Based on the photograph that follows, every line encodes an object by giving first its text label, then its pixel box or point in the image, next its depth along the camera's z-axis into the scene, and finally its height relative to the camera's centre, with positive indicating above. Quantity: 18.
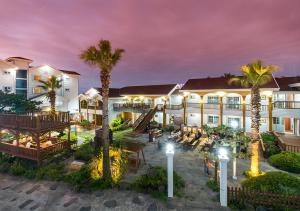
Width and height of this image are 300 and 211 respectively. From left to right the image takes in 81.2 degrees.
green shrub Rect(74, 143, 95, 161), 14.90 -4.02
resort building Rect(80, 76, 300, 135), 22.31 +0.73
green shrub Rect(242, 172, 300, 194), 8.83 -3.95
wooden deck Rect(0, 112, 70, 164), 15.12 -2.00
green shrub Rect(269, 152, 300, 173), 12.62 -3.98
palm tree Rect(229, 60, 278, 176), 11.43 +1.04
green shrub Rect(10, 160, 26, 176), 14.28 -5.13
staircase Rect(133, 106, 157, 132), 26.04 -2.00
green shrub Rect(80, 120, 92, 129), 32.19 -3.09
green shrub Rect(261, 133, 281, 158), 15.61 -3.44
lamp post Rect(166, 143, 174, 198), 9.39 -3.23
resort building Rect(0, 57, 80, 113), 29.33 +4.99
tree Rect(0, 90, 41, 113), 20.55 +0.53
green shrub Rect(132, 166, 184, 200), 9.73 -4.43
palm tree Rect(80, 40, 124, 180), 10.75 +2.75
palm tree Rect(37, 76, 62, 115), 25.27 +3.03
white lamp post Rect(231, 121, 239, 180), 11.27 -3.78
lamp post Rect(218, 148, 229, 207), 8.67 -3.56
